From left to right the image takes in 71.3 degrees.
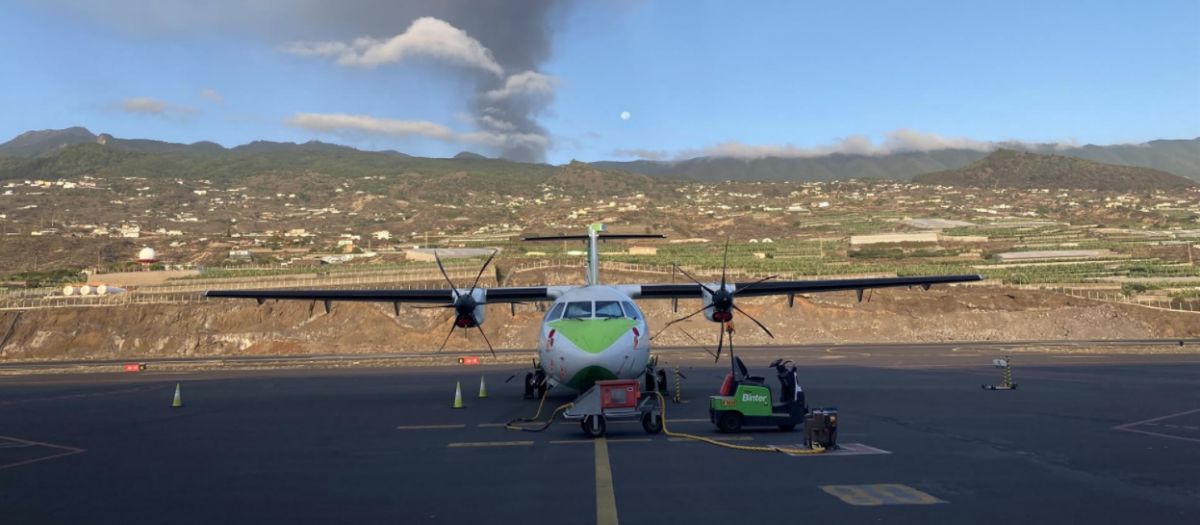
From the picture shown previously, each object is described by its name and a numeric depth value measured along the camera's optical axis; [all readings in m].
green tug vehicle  15.02
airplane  17.14
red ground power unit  15.11
